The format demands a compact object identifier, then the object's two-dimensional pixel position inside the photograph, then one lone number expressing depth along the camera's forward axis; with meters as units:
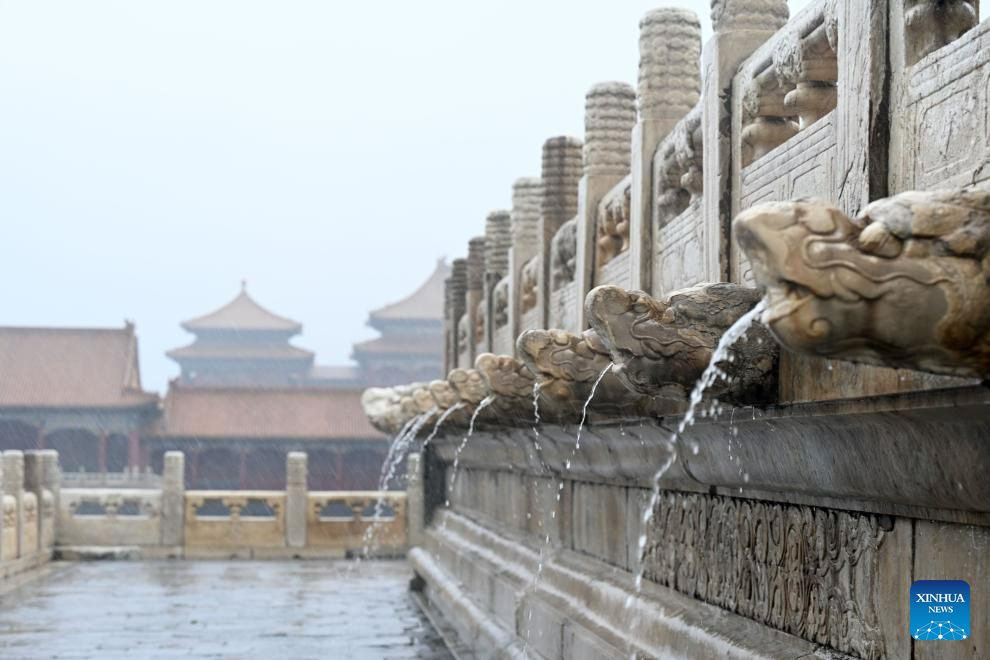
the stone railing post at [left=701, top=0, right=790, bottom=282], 6.14
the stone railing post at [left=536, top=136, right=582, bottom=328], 11.20
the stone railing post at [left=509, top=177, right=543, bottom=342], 12.46
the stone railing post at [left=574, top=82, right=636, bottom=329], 9.25
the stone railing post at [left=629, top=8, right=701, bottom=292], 7.73
